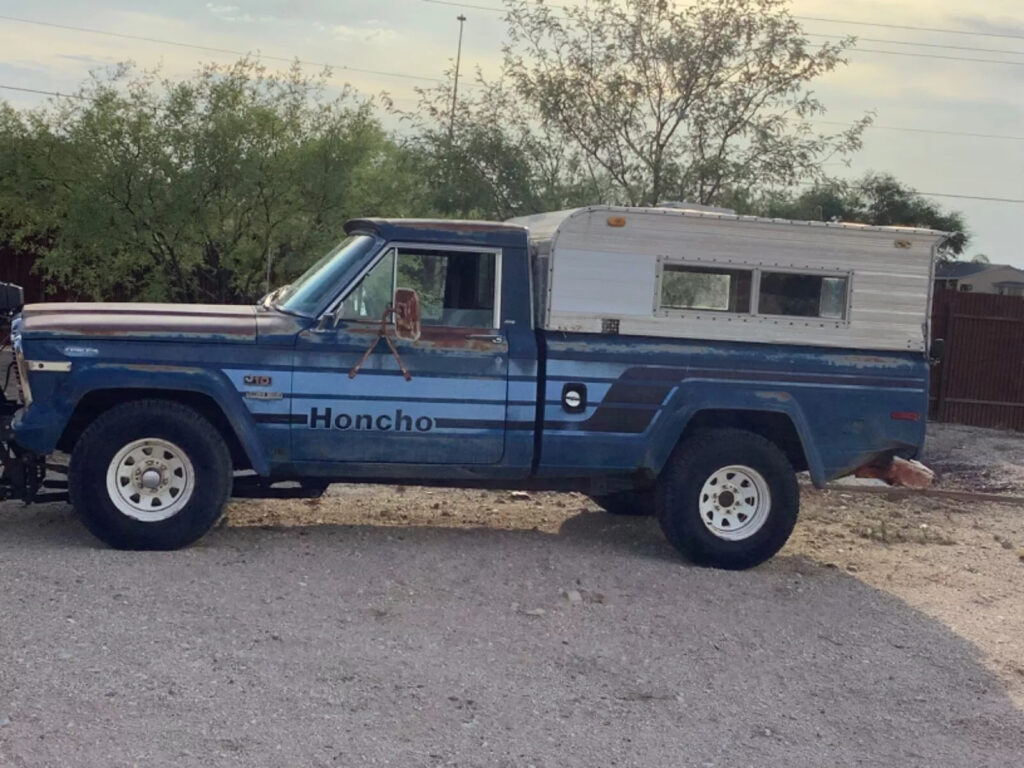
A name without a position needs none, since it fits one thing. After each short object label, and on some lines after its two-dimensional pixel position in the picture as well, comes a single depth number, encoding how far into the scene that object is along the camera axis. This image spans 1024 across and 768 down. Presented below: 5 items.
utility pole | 16.44
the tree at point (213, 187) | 15.29
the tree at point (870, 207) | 16.20
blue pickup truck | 7.59
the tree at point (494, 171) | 16.27
